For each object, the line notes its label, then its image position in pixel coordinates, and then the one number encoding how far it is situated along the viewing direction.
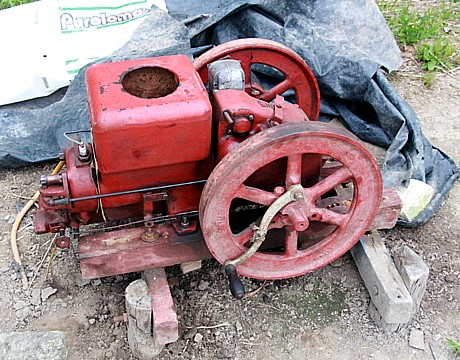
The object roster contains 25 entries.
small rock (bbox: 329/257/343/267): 2.53
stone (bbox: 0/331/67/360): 2.04
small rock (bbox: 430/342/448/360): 2.24
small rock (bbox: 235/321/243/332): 2.31
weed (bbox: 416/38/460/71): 3.82
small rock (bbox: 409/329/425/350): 2.27
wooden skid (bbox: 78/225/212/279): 2.20
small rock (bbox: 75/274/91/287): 2.45
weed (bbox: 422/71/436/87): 3.66
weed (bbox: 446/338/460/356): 2.23
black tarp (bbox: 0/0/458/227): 2.96
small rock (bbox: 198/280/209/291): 2.43
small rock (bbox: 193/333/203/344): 2.25
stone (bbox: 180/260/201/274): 2.31
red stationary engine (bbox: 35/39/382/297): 1.93
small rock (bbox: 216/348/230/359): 2.22
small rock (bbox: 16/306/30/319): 2.33
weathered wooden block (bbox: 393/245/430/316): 2.25
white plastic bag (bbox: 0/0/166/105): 3.32
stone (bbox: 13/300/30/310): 2.36
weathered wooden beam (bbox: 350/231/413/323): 2.20
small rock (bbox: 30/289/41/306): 2.38
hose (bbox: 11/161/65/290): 2.48
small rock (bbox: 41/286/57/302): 2.39
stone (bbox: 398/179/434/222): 2.68
